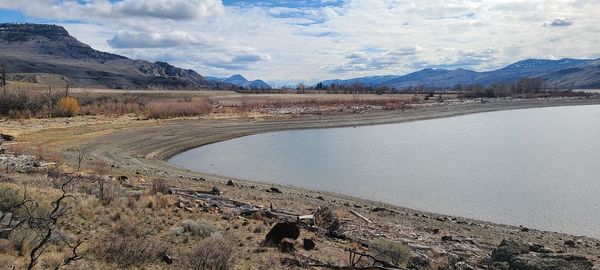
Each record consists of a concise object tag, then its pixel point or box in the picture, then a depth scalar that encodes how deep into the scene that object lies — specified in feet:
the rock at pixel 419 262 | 25.16
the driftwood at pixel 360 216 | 38.54
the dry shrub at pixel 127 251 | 21.94
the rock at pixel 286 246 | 26.14
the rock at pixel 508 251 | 25.98
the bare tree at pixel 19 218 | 22.94
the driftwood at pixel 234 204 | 36.40
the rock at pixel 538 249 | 29.91
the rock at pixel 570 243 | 35.22
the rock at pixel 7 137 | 87.23
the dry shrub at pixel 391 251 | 24.17
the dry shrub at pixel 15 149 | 64.28
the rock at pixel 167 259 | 22.47
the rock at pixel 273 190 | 52.92
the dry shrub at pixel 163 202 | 34.97
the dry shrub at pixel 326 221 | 31.99
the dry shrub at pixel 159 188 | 41.07
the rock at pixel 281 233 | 27.45
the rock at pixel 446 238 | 33.58
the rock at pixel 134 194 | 36.95
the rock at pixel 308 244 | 26.89
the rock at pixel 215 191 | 44.14
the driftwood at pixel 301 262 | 23.40
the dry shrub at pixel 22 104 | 127.34
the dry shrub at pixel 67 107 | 135.64
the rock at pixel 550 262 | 22.47
